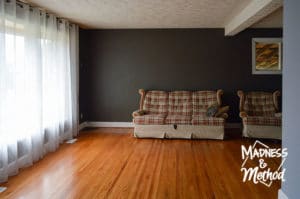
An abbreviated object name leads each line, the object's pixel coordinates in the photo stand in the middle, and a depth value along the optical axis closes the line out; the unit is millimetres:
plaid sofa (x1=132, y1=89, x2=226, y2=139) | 4320
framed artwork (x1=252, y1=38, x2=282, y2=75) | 4992
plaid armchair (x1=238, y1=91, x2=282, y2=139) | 4174
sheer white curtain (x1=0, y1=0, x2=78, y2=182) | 2733
